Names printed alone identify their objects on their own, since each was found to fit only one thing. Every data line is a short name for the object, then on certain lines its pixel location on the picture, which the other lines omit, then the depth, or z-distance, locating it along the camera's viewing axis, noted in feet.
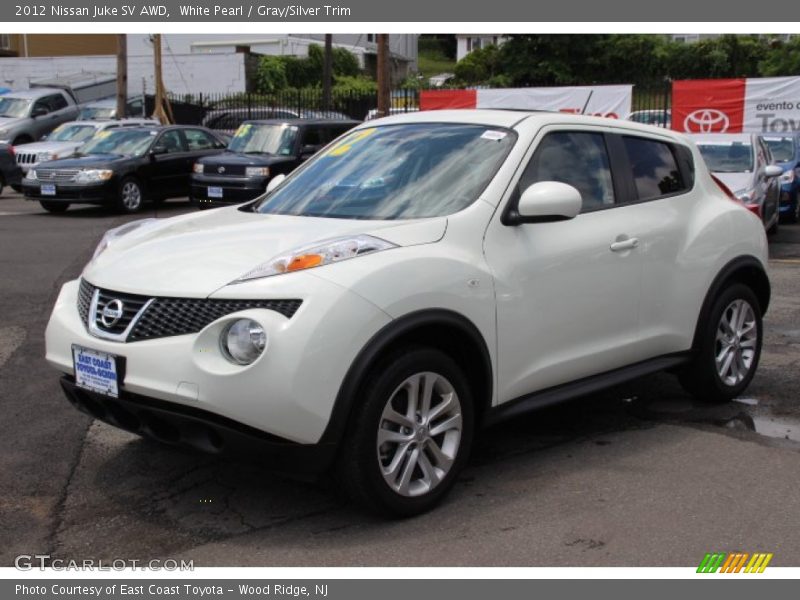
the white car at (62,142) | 67.21
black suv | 53.98
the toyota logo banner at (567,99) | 68.59
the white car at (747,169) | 42.80
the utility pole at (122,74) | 93.40
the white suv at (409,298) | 12.70
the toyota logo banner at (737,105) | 64.13
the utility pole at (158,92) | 99.28
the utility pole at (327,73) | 118.73
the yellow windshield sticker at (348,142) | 18.11
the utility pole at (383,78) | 75.82
